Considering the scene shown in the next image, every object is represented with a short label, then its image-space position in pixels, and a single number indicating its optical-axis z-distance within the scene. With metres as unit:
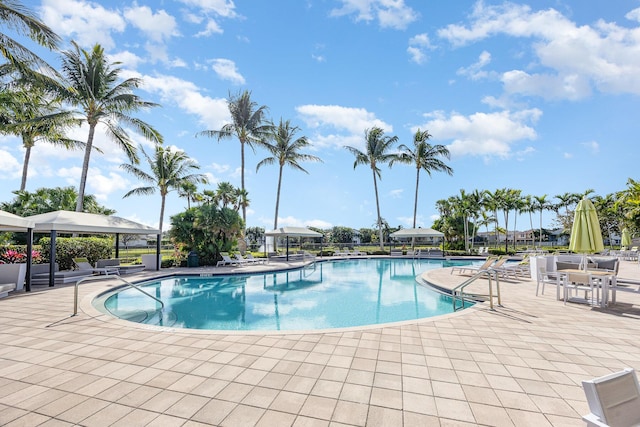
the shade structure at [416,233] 22.55
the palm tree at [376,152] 26.36
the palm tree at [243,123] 21.69
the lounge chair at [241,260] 16.25
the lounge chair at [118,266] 12.39
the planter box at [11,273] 8.19
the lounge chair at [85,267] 11.12
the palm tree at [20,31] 9.14
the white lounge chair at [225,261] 15.59
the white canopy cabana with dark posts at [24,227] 7.26
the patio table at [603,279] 5.82
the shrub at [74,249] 11.82
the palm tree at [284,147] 23.88
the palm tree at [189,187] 22.58
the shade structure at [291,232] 18.50
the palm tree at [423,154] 27.02
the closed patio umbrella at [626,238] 19.50
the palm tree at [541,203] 35.91
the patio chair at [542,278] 6.90
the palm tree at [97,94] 13.29
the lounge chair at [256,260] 17.60
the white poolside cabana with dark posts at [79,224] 9.23
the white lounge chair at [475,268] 9.91
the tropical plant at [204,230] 15.92
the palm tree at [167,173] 23.11
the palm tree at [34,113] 12.21
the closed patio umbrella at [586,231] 6.38
